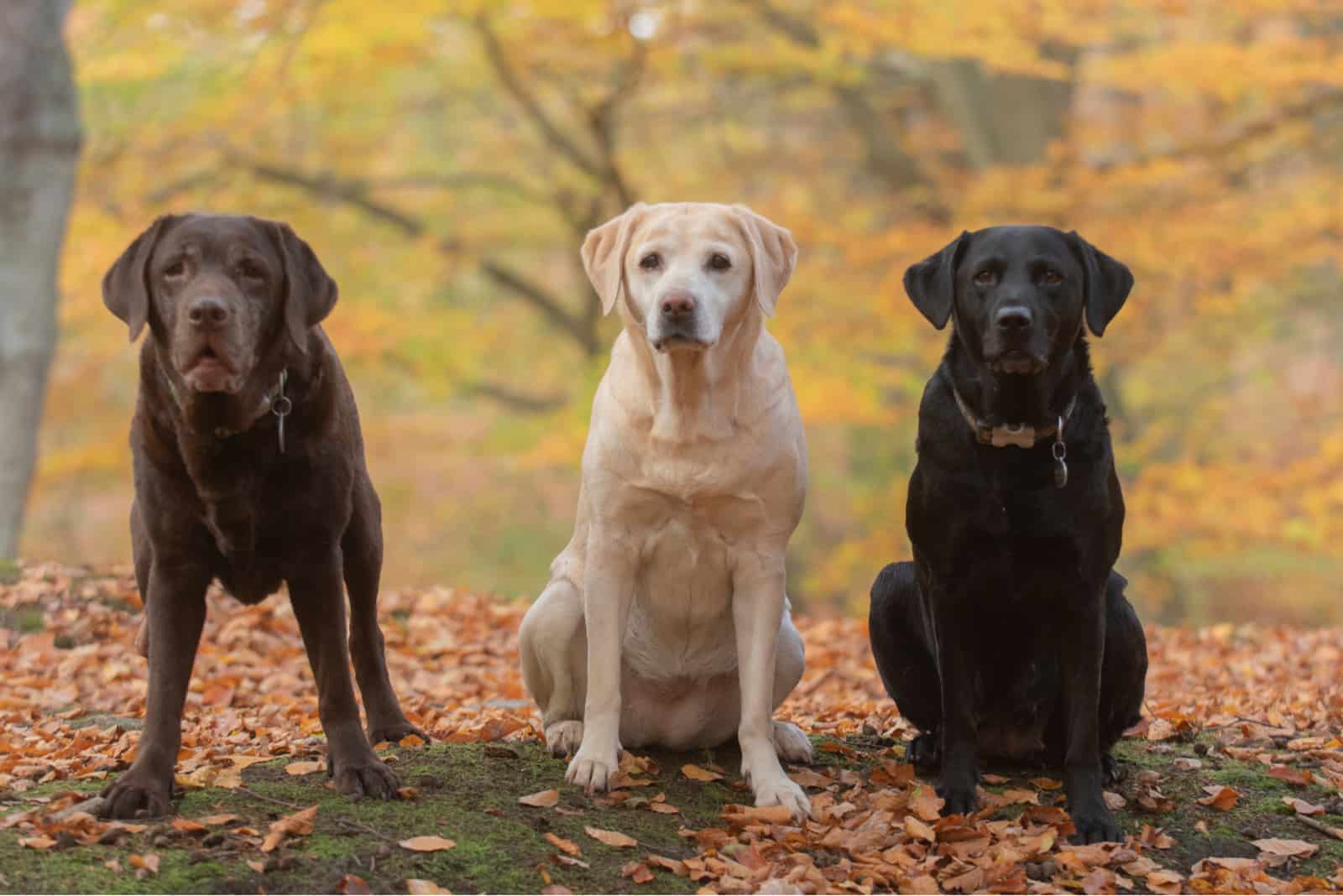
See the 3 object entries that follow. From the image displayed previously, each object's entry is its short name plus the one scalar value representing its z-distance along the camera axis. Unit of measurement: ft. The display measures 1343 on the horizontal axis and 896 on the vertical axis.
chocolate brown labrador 11.94
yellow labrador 13.60
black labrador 13.41
